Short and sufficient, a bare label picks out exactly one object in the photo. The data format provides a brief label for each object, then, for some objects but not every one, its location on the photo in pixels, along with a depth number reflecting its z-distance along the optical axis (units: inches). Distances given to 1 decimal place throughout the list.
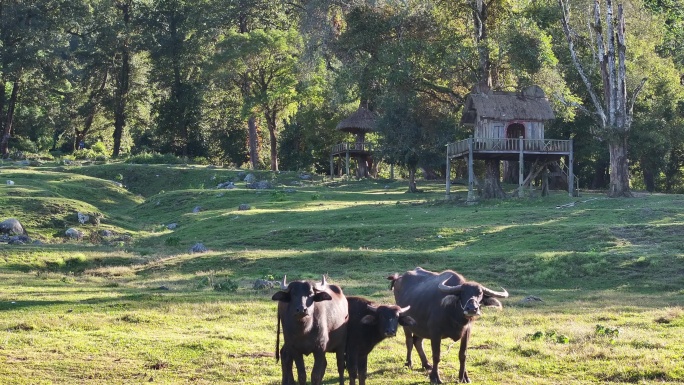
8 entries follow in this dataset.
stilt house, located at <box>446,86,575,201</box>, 2187.5
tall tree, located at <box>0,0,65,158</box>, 3006.9
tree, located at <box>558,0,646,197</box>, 1998.0
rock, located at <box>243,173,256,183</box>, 2585.6
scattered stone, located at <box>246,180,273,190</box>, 2464.4
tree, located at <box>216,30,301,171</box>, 2891.2
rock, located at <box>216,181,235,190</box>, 2446.5
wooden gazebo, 2883.9
